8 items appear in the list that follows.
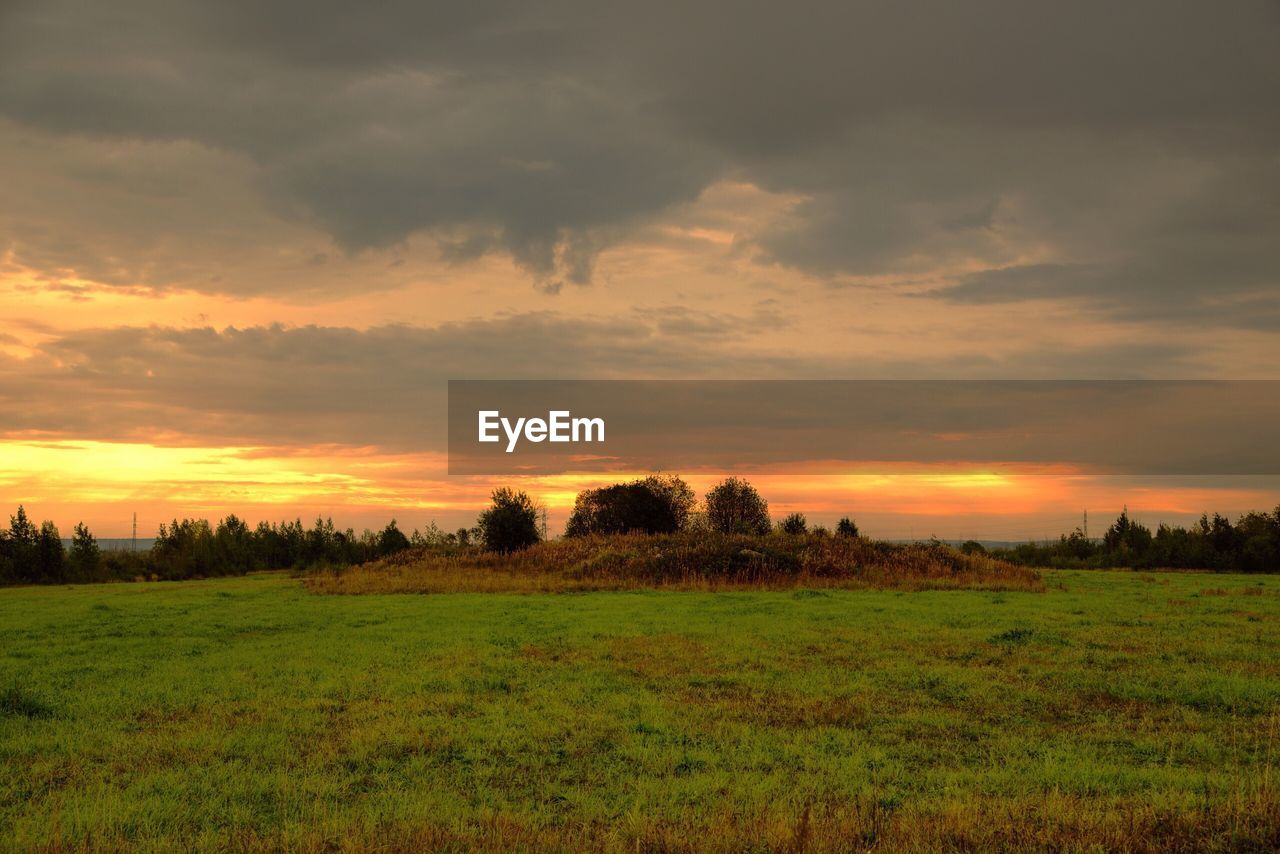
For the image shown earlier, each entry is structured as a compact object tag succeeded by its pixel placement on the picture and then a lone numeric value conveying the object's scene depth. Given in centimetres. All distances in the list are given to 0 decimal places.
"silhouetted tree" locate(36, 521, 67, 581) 8662
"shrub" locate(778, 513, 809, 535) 7969
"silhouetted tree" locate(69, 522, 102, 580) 8750
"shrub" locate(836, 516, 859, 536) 8695
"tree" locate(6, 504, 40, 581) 8681
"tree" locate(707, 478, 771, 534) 12662
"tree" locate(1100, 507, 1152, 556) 9356
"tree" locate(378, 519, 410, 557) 9479
